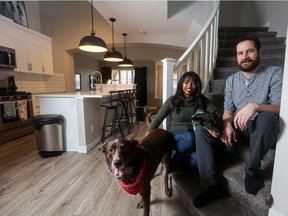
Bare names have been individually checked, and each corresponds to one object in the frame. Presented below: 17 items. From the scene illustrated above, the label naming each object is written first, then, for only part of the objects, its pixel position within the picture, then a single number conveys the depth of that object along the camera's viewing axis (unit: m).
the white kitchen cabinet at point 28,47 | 3.60
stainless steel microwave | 3.43
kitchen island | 2.79
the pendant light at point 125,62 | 5.33
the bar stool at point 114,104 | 3.30
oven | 3.26
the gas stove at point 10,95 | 3.27
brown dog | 1.02
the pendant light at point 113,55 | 4.08
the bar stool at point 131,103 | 4.33
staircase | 1.10
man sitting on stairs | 1.04
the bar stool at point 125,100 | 3.97
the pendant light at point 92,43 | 2.80
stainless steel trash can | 2.62
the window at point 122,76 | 9.53
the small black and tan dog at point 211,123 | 1.32
